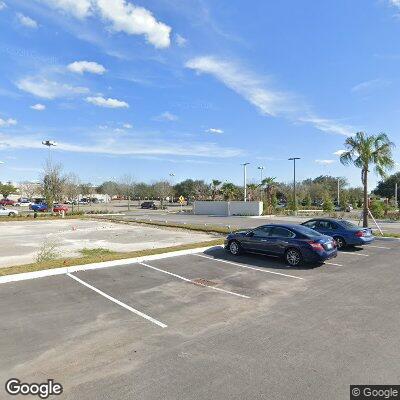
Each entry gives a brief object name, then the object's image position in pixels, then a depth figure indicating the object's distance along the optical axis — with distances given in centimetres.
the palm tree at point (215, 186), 6028
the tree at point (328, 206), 4222
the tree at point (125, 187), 7825
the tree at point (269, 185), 4845
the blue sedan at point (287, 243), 1220
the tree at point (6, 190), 9206
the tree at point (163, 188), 7325
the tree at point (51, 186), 4434
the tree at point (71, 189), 6194
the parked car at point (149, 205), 6782
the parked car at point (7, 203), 7334
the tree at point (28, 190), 9454
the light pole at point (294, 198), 4608
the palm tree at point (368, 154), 2197
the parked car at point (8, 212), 3988
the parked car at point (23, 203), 7412
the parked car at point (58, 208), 4925
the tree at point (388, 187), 8906
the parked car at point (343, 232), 1582
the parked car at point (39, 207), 5649
